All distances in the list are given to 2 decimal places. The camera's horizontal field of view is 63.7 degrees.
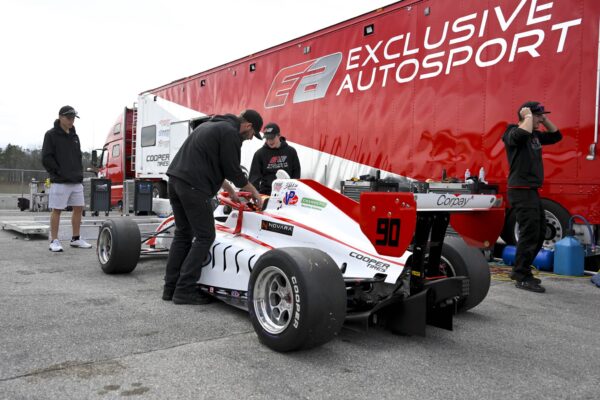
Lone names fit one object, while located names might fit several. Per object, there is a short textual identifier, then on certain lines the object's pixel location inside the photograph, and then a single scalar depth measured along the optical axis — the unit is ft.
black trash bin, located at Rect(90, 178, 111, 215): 39.14
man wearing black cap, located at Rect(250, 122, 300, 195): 18.33
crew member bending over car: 12.43
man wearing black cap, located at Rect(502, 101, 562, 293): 15.46
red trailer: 17.57
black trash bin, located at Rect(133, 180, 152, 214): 38.99
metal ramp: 23.66
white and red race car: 8.70
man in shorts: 20.47
